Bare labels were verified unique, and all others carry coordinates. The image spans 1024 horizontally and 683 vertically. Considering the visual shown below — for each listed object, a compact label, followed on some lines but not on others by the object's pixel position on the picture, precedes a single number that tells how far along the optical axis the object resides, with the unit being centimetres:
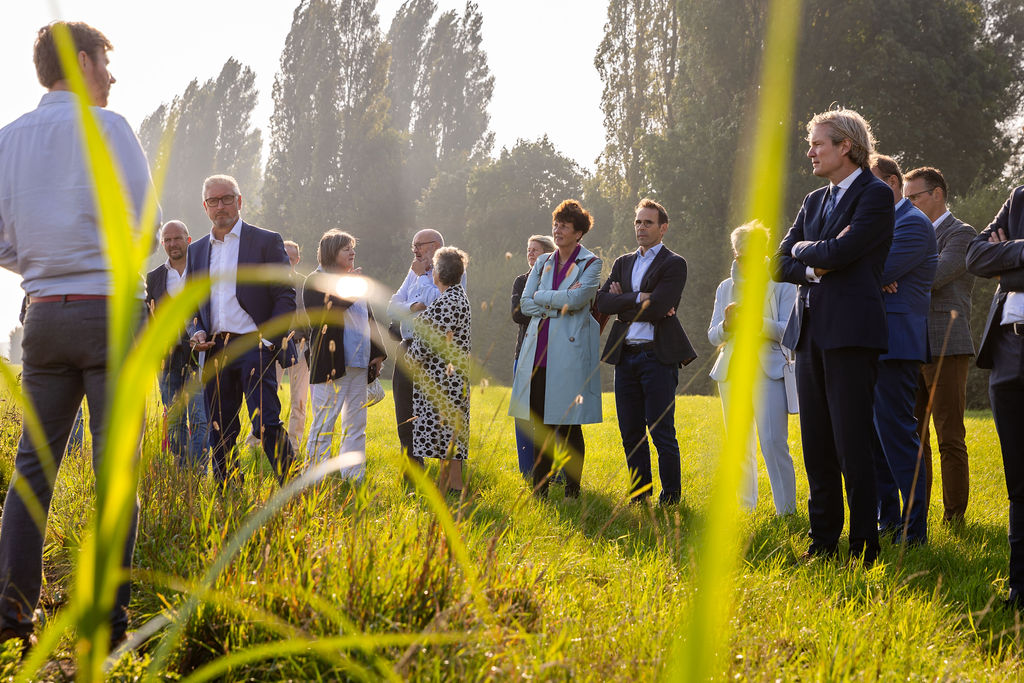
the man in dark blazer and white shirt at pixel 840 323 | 401
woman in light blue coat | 612
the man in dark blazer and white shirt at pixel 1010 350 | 364
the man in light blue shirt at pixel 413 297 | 664
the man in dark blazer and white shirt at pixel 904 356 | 486
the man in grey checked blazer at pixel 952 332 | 550
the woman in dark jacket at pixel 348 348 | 596
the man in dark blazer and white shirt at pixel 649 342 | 600
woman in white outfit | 557
